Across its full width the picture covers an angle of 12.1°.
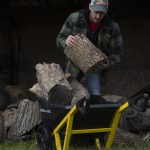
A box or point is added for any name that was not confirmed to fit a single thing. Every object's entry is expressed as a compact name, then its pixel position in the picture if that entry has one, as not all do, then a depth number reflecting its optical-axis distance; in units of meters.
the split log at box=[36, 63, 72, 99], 8.31
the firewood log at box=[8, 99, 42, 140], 9.27
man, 8.38
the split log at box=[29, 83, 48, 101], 8.65
